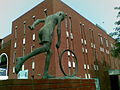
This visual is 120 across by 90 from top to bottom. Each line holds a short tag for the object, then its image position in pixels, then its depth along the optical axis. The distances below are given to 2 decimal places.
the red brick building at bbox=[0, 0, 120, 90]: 18.49
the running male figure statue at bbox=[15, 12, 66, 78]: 4.00
